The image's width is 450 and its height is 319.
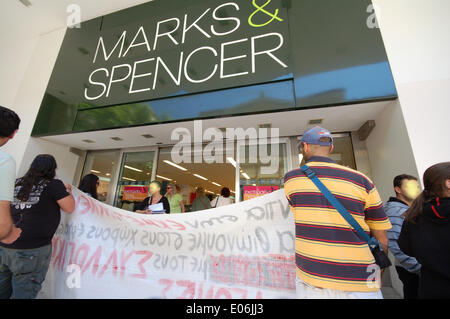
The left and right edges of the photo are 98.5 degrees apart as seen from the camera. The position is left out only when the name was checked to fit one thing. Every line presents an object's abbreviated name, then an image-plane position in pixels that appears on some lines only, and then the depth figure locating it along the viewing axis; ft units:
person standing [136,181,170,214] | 10.96
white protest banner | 5.30
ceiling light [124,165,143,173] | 16.24
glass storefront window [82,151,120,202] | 15.76
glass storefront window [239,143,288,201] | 12.78
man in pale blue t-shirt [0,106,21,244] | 3.67
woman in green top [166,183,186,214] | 13.19
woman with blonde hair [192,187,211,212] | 14.29
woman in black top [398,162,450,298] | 3.47
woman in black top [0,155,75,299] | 5.56
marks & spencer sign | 10.85
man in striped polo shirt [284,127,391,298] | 3.49
